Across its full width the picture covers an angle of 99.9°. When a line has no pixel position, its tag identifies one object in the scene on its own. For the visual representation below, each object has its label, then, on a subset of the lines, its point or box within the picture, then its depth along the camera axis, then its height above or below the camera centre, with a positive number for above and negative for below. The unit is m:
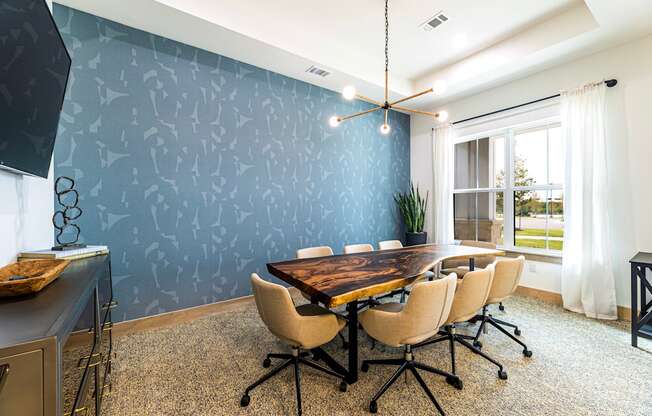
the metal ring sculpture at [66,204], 2.45 +0.05
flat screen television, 1.12 +0.61
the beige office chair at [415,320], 1.61 -0.70
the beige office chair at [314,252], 2.89 -0.48
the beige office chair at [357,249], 3.11 -0.48
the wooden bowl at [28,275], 1.06 -0.30
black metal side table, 2.41 -0.84
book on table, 1.68 -0.29
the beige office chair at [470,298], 1.94 -0.66
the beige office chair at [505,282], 2.30 -0.64
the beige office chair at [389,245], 3.43 -0.48
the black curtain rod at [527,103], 3.06 +1.44
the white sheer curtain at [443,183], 4.69 +0.43
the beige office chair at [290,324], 1.64 -0.72
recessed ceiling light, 3.41 +2.13
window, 3.75 +0.29
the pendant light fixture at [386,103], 2.36 +1.01
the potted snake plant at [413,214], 4.84 -0.12
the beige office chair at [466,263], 3.38 -0.76
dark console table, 0.65 -0.39
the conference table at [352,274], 1.72 -0.50
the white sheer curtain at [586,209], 3.07 -0.03
